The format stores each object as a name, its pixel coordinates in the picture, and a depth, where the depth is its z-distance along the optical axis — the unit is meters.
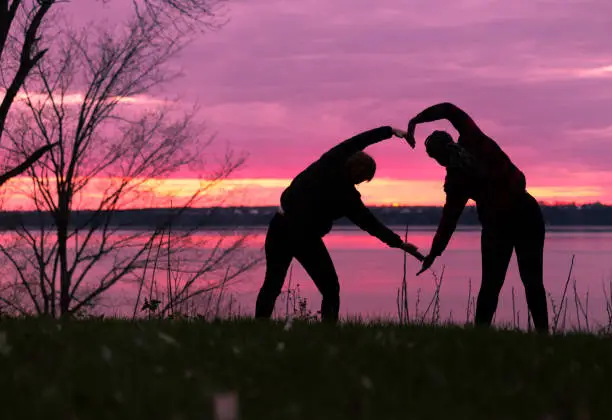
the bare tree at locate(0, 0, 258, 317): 18.28
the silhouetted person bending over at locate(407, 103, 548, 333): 7.60
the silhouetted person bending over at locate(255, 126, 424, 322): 7.58
